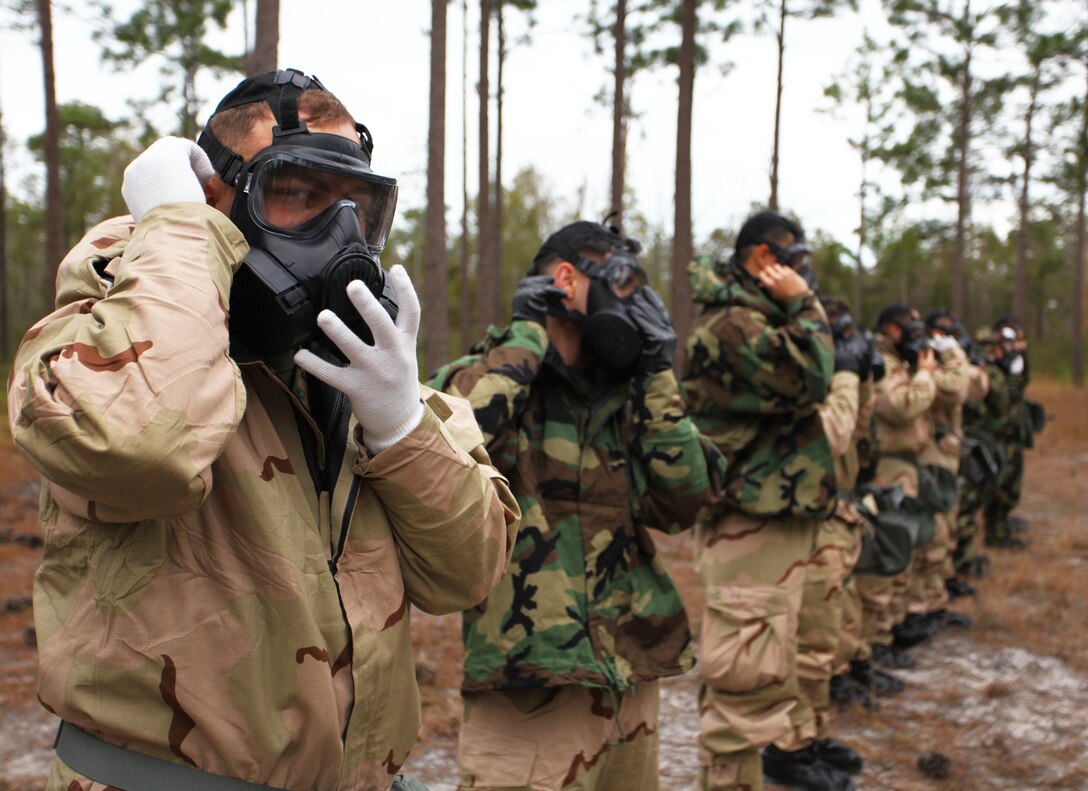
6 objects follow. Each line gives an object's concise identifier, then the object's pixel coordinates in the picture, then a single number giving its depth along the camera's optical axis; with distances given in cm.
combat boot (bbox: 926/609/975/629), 792
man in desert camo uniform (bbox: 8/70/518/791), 145
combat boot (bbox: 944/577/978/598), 909
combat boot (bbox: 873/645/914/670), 689
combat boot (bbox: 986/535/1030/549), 1122
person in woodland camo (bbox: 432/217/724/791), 300
